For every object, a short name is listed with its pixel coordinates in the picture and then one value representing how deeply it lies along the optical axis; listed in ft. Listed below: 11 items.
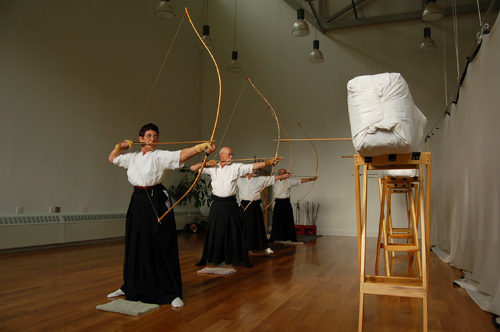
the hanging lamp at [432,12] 16.80
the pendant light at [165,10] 16.42
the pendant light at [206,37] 20.75
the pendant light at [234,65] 23.50
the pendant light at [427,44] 20.85
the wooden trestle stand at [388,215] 8.20
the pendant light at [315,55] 21.52
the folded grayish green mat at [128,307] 7.54
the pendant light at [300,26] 18.58
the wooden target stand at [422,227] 6.12
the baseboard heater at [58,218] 16.38
